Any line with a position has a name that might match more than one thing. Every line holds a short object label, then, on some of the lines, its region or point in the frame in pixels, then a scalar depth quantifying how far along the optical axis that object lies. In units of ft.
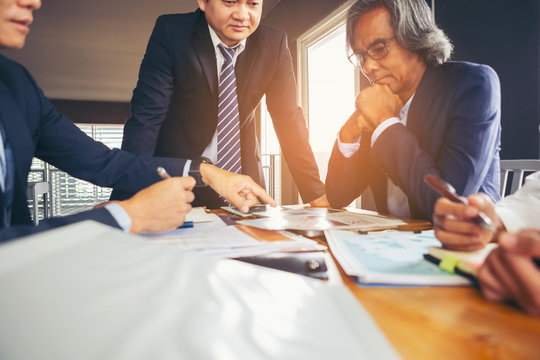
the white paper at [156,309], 0.84
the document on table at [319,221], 3.21
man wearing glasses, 4.13
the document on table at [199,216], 3.80
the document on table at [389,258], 1.71
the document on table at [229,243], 2.18
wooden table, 1.12
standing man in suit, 5.85
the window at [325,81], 11.03
